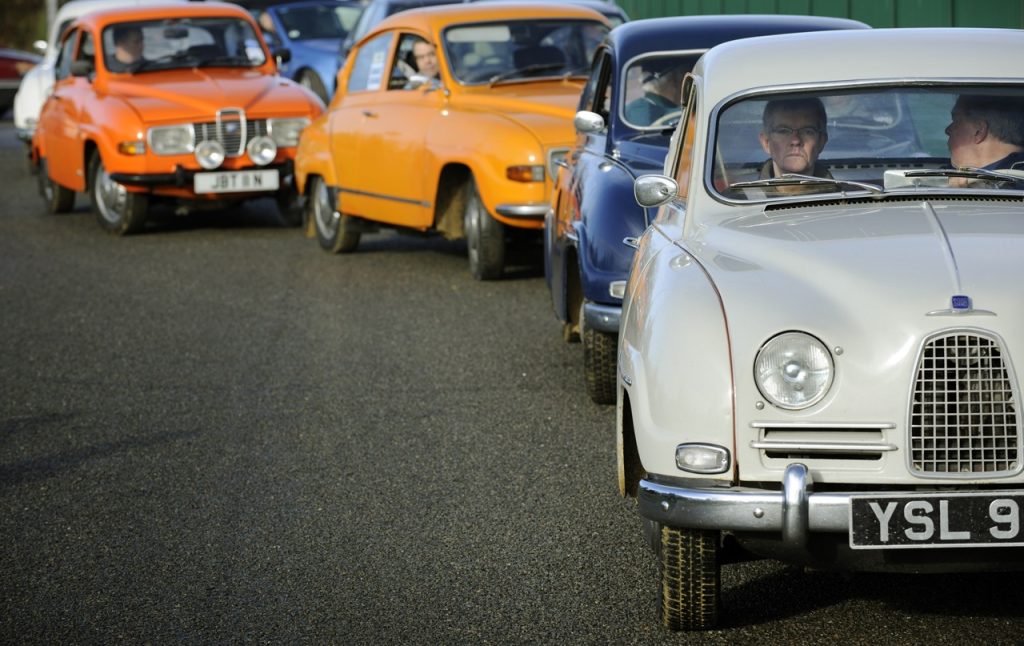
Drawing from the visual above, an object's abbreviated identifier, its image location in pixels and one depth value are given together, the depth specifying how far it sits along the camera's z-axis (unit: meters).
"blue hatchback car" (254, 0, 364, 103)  22.94
